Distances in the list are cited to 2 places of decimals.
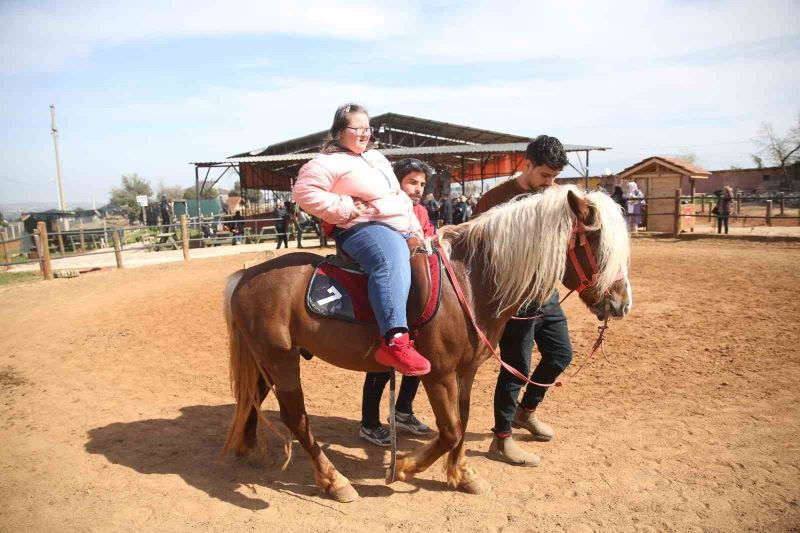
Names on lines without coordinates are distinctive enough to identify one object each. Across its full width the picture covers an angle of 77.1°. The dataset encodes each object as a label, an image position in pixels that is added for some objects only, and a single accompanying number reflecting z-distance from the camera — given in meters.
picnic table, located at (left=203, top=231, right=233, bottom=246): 20.39
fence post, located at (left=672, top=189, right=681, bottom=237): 16.45
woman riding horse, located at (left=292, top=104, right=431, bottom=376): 2.77
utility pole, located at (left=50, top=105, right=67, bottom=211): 33.78
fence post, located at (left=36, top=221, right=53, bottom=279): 12.17
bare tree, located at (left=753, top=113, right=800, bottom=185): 38.03
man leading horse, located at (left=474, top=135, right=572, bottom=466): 3.44
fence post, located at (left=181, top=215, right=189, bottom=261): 15.15
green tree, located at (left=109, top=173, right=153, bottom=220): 58.91
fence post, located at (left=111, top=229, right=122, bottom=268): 13.66
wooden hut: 19.33
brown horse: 2.93
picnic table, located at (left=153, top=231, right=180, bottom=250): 18.45
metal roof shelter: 20.95
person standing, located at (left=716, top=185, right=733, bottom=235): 16.22
